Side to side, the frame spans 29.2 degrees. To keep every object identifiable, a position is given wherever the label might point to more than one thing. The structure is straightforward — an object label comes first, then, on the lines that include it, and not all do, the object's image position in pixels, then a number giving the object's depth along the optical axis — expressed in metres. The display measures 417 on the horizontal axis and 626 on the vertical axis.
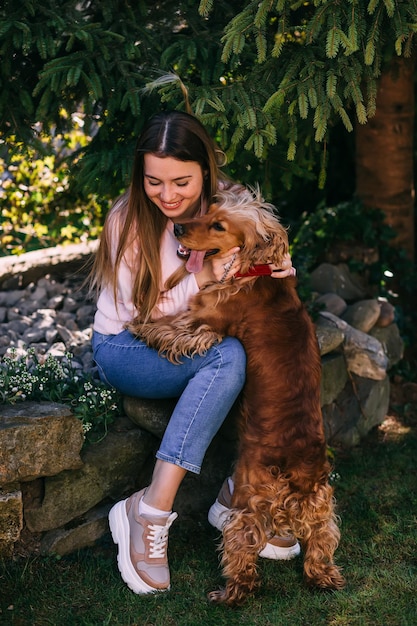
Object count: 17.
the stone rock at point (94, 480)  3.04
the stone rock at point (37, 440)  2.86
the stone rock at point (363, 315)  4.35
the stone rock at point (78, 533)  3.08
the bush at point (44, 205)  5.31
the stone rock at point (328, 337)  3.91
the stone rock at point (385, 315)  4.50
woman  2.88
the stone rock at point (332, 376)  3.94
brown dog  2.78
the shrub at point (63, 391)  3.12
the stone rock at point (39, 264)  4.77
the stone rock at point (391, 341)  4.48
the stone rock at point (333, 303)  4.40
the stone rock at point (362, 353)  4.13
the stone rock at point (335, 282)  4.59
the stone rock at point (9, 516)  2.92
